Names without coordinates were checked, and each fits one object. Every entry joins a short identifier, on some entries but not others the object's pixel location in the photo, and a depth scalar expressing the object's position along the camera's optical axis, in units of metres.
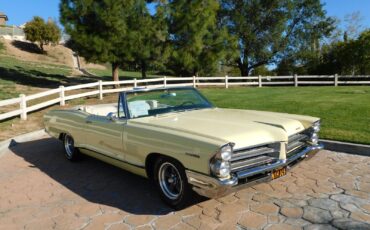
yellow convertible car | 3.88
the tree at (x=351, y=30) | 45.12
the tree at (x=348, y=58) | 27.81
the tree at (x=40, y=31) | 51.53
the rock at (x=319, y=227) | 3.73
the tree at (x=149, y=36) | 21.22
